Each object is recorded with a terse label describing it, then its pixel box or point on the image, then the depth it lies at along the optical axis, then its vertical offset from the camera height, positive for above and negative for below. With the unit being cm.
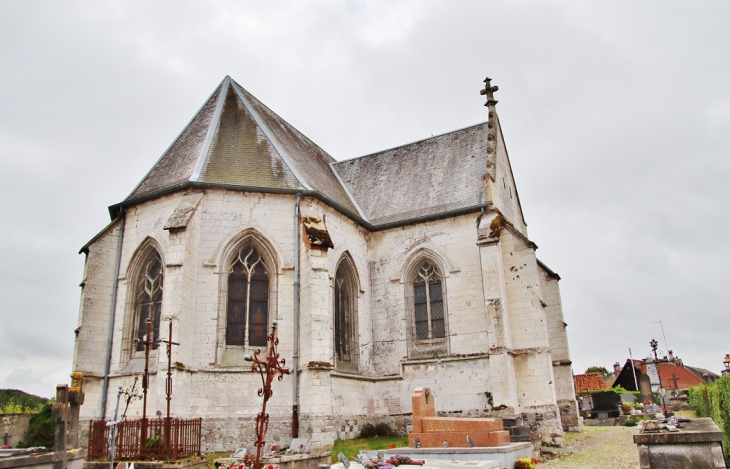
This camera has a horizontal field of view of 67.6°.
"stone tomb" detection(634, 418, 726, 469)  598 -61
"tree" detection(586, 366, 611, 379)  4047 +188
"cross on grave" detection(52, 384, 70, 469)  745 -16
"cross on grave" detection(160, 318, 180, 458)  1118 +58
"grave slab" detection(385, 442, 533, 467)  1016 -95
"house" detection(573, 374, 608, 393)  3278 +79
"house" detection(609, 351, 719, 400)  3901 +136
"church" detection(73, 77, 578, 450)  1413 +320
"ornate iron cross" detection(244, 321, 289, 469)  598 +30
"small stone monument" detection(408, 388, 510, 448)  1132 -64
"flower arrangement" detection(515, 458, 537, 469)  1026 -118
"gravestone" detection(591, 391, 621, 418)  2530 -32
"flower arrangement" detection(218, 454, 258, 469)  834 -86
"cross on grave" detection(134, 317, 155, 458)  1083 -39
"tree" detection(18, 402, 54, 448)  1502 -33
